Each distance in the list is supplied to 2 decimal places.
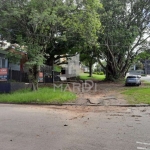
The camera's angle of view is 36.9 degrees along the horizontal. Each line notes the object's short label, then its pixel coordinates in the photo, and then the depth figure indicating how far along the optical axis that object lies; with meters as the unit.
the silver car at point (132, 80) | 28.31
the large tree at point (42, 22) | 16.98
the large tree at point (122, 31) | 27.36
